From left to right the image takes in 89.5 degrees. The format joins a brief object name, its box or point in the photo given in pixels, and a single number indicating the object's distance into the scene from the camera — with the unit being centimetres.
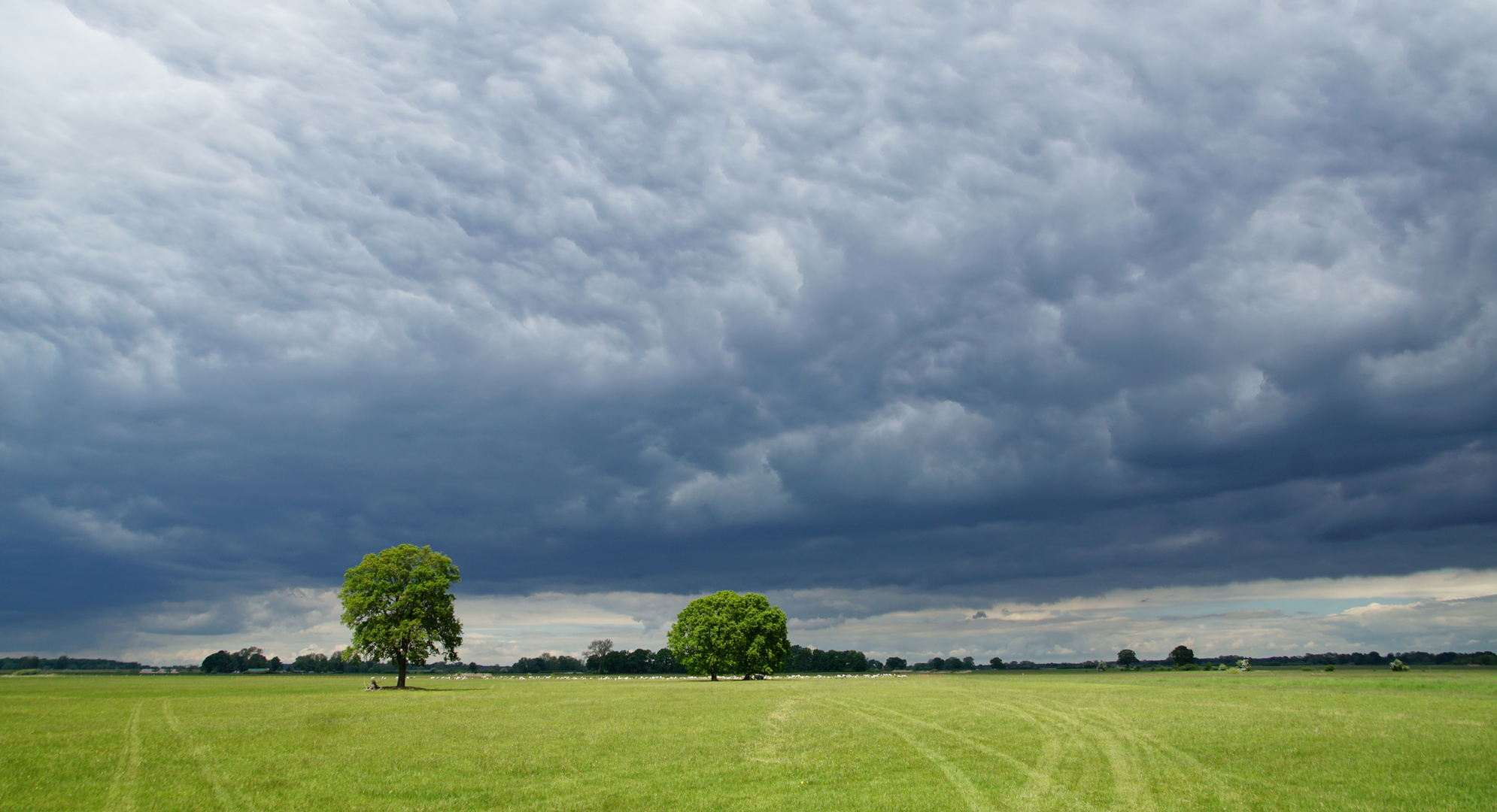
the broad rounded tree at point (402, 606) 7206
